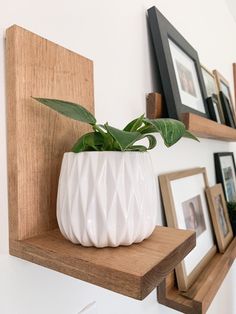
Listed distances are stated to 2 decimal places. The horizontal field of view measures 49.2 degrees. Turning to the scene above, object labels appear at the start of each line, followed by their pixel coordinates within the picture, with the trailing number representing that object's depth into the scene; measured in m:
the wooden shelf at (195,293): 0.67
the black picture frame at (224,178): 1.25
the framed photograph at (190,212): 0.74
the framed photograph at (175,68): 0.73
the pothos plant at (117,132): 0.33
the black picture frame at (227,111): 1.22
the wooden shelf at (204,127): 0.71
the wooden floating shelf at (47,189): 0.32
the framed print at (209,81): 1.12
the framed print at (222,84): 1.34
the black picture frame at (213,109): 1.04
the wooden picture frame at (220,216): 1.00
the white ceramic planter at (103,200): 0.35
